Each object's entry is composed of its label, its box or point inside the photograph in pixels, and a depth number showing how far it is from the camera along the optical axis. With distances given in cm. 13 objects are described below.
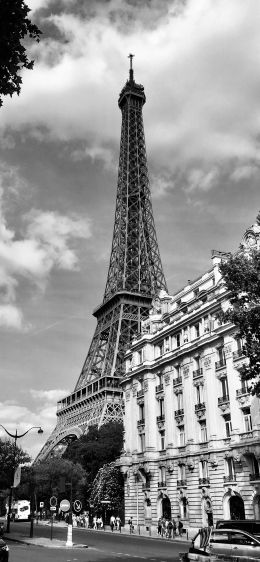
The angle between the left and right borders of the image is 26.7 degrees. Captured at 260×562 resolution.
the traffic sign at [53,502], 4253
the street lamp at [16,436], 5037
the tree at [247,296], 2736
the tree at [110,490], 7383
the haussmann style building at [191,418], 4962
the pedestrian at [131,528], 5827
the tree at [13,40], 1123
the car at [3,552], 2042
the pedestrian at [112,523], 6225
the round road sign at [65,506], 3709
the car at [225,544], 2052
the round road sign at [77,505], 3839
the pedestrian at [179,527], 5239
